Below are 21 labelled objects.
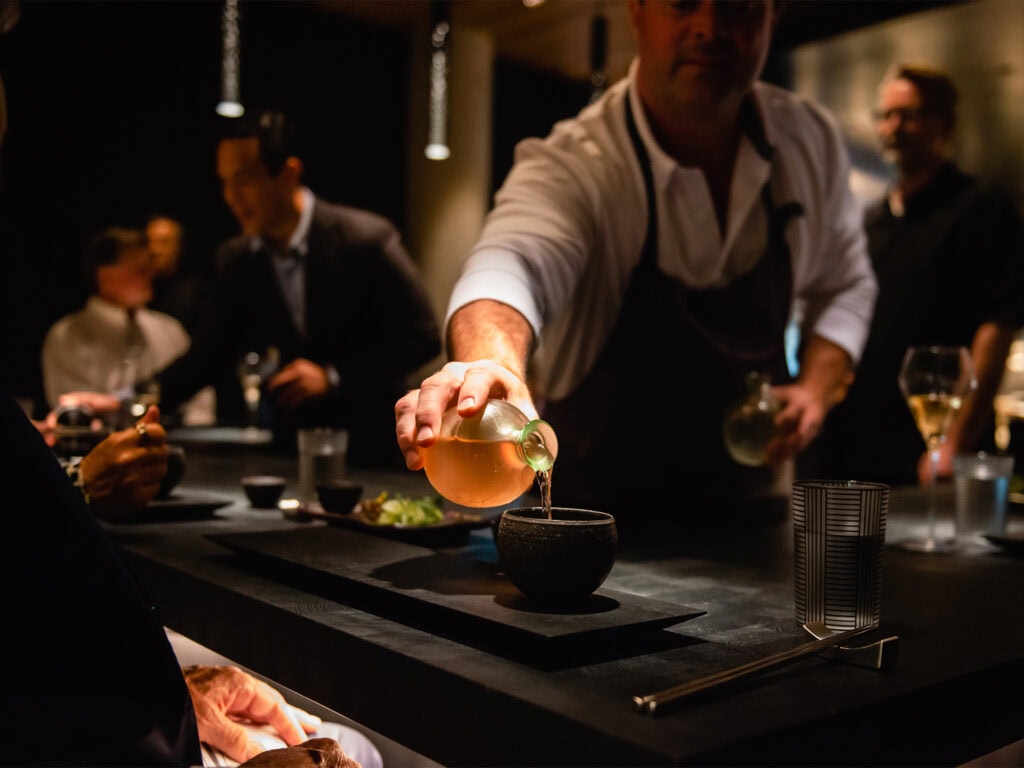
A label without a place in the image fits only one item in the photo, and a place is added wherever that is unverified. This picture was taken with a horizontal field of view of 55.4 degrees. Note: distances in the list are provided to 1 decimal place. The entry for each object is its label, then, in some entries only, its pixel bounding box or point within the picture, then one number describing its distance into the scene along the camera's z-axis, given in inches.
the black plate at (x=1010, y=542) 59.2
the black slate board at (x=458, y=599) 33.7
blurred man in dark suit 125.2
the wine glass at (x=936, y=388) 62.4
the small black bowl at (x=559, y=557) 36.0
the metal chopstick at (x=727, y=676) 28.0
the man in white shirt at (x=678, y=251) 71.9
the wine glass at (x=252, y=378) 141.7
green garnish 56.2
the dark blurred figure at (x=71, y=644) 31.0
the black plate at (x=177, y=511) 63.6
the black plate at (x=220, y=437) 125.6
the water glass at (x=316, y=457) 70.0
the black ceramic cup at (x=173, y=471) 67.4
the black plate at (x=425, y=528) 54.6
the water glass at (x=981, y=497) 64.1
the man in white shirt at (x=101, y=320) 173.5
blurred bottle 66.9
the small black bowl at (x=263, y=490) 69.9
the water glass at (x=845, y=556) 38.4
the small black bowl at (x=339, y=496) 61.7
